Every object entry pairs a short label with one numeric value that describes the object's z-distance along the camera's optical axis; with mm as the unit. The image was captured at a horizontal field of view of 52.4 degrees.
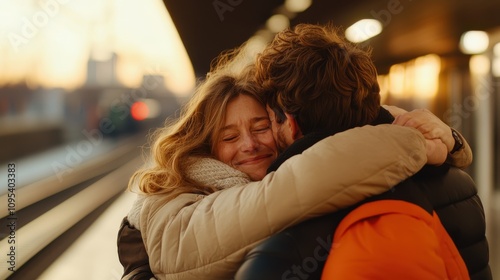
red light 27578
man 1070
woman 1140
